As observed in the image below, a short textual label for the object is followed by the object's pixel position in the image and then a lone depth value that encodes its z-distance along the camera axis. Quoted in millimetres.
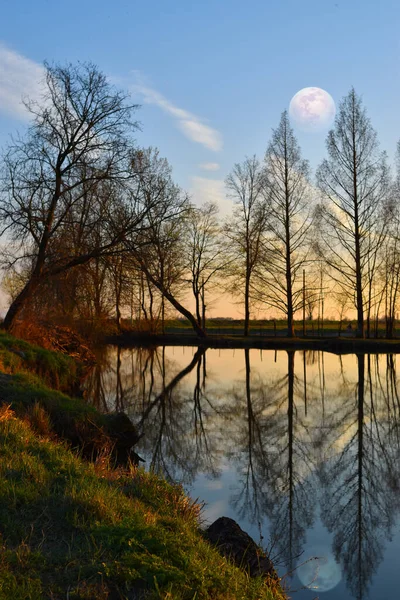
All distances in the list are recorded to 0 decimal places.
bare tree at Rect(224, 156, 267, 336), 42812
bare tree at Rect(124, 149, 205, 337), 21000
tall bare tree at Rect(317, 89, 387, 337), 36156
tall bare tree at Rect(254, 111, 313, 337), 40188
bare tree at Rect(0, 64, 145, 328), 20453
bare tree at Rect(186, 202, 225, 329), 47103
